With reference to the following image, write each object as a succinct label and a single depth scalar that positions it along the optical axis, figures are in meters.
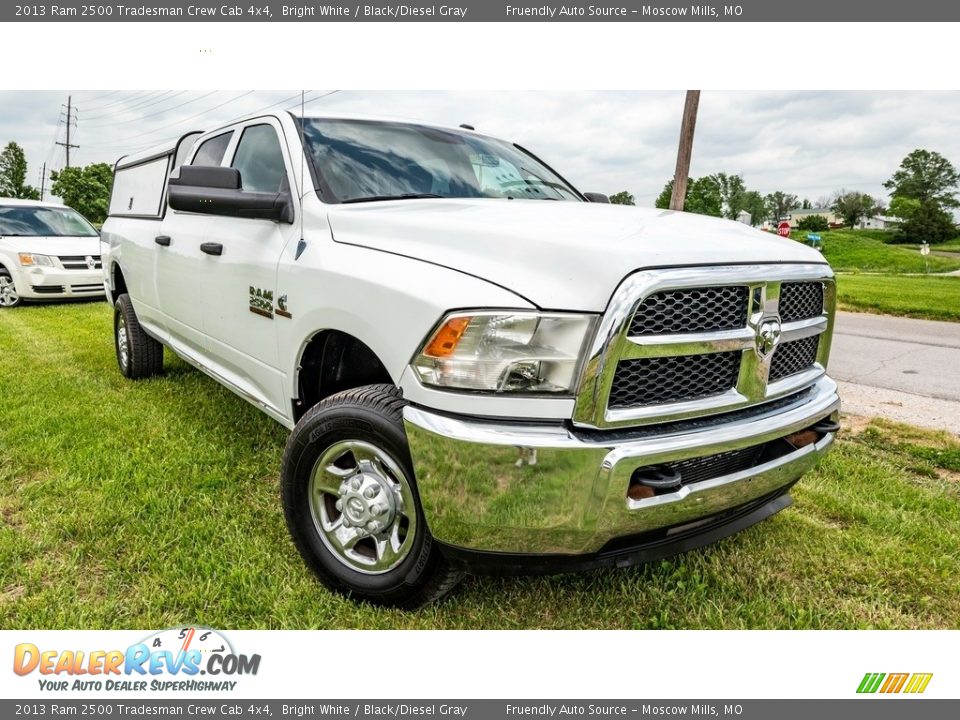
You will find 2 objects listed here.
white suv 9.78
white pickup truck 1.86
